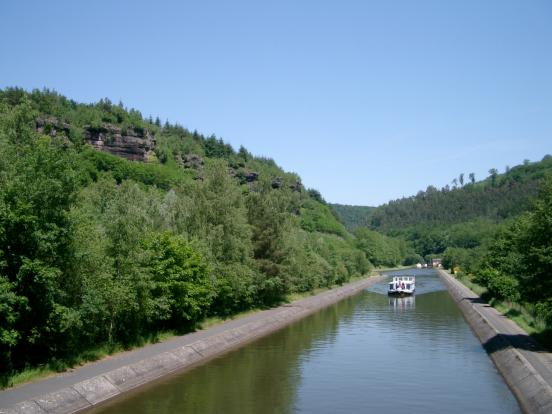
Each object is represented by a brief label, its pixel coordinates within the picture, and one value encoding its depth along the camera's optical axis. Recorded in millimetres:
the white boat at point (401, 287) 97875
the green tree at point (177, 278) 36872
